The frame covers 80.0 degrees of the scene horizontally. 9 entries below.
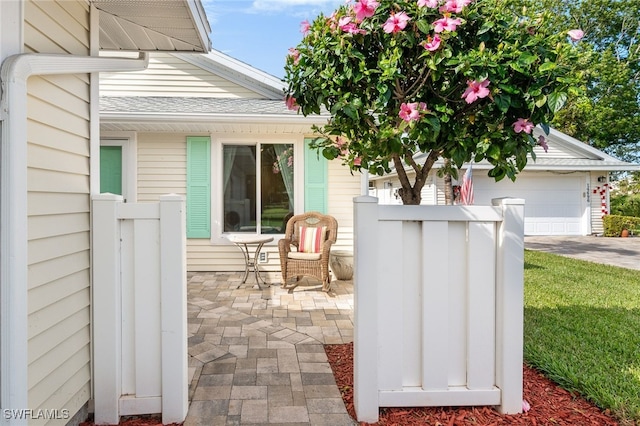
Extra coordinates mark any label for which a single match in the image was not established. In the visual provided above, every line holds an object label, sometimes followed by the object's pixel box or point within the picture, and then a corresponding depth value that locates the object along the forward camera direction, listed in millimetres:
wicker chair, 5043
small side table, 5199
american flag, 4542
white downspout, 1402
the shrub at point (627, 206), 15455
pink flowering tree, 1771
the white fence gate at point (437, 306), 2004
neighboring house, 12242
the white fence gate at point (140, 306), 1991
